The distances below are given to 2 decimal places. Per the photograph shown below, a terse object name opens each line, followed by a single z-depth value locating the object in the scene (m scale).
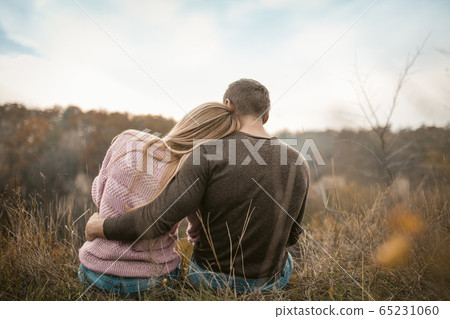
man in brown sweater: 1.35
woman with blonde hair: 1.41
